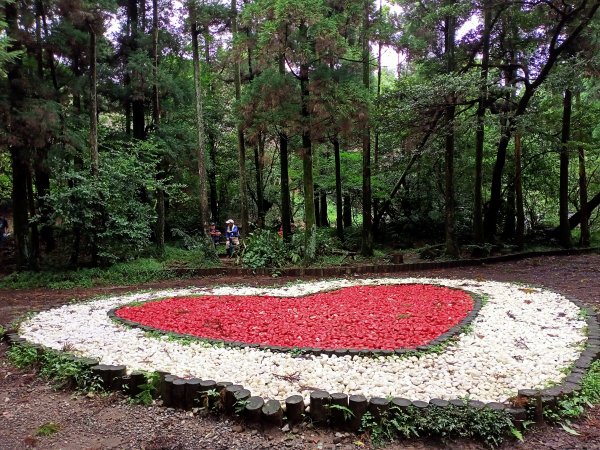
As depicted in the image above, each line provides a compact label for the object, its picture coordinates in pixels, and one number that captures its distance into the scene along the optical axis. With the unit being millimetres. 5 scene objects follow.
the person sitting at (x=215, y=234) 12667
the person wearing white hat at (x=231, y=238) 13445
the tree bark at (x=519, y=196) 13202
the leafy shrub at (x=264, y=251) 11297
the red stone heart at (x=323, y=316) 4918
